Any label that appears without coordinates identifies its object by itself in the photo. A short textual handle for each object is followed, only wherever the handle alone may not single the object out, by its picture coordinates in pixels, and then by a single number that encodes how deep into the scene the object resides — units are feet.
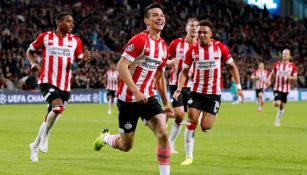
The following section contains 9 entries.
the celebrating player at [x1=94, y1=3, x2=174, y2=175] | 31.99
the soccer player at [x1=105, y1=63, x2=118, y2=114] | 120.16
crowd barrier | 140.67
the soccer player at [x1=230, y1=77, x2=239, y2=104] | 165.27
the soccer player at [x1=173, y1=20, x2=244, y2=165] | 44.57
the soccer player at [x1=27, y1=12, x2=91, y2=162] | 43.19
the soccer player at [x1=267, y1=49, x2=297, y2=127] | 84.58
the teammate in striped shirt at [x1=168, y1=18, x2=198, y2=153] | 48.21
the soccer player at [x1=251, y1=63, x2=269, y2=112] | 131.64
